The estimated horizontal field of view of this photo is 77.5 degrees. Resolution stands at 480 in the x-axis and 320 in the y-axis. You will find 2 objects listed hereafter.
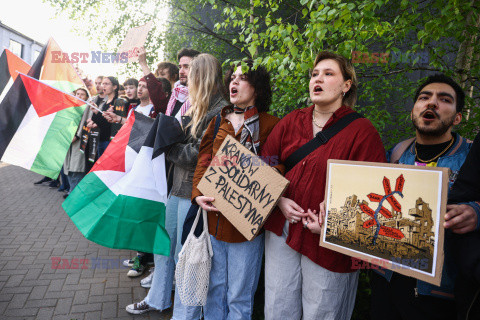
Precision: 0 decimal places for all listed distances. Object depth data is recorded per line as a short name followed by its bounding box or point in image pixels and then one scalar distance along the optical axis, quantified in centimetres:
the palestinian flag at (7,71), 296
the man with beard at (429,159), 155
